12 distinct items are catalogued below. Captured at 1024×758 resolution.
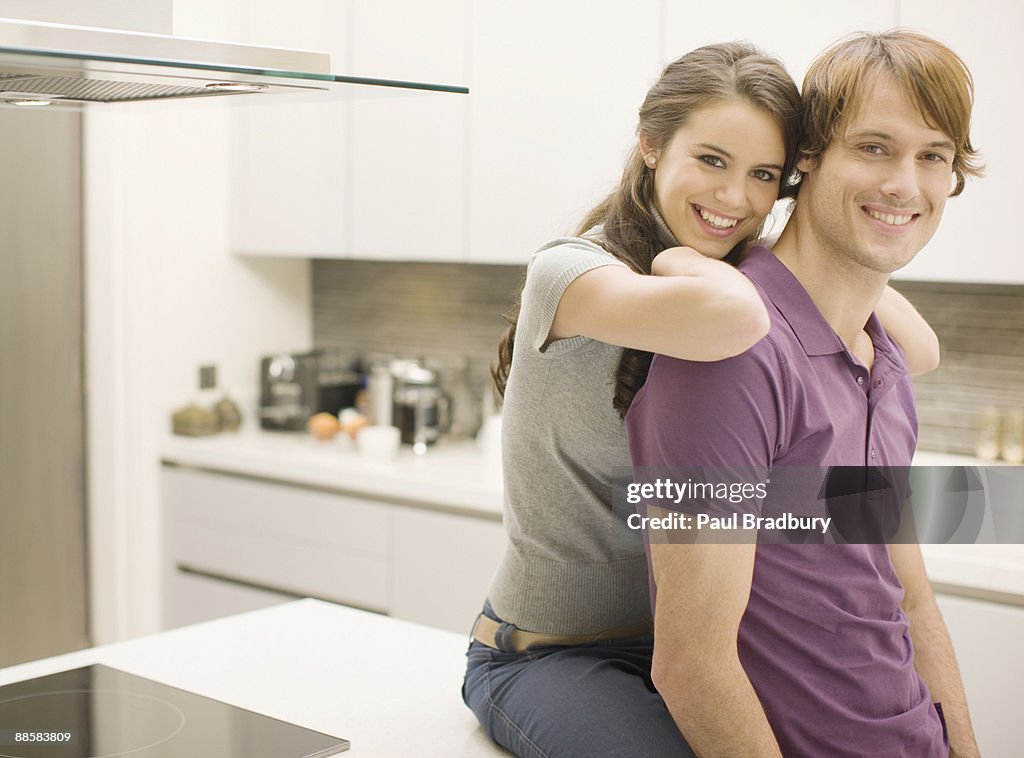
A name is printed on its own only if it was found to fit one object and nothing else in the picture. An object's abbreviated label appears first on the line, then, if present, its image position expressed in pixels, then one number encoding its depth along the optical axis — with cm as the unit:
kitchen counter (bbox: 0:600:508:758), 136
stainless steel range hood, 95
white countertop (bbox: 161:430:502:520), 293
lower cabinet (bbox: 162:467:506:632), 296
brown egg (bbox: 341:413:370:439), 340
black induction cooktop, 126
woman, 133
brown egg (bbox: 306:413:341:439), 345
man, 121
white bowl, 327
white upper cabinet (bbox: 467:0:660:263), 287
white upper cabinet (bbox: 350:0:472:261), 316
